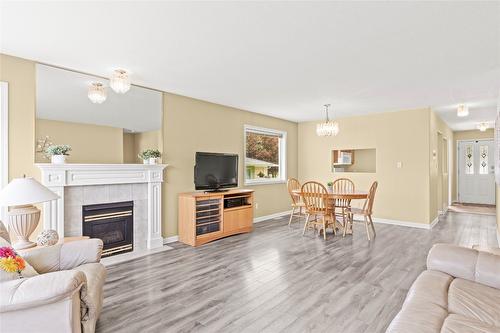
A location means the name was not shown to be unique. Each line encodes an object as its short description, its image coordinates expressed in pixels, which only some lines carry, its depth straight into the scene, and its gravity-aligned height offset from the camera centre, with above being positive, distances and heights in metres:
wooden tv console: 4.25 -0.82
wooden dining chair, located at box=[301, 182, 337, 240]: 4.61 -0.65
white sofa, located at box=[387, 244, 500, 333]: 1.33 -0.78
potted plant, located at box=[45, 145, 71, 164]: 3.12 +0.19
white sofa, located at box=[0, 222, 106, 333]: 1.45 -0.77
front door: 8.37 -0.16
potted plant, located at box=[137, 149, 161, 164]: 4.04 +0.20
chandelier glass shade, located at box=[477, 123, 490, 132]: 6.77 +1.05
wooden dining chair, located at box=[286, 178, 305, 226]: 5.33 -0.49
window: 6.11 +0.31
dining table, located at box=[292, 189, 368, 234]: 4.48 -0.47
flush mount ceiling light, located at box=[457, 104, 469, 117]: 5.02 +1.08
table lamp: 2.13 -0.26
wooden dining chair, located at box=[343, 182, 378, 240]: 4.55 -0.72
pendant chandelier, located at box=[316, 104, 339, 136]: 5.25 +0.78
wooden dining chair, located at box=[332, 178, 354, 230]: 4.95 -0.44
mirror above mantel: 3.18 +0.67
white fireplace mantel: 3.12 -0.14
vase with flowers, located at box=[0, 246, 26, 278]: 1.54 -0.55
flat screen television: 4.63 -0.05
